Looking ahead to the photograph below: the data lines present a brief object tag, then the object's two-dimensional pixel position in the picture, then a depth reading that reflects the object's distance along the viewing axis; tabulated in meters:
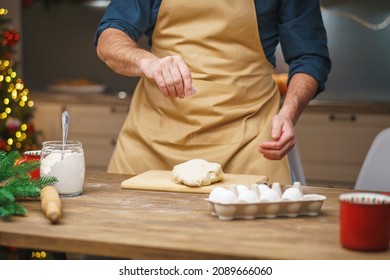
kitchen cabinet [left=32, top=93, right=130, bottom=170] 5.05
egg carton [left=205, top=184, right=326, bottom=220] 1.73
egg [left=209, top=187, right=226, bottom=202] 1.75
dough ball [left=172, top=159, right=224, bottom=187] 1.98
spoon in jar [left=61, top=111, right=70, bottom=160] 1.99
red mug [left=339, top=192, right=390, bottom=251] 1.57
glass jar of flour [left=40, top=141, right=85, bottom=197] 1.92
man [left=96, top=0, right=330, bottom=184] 2.31
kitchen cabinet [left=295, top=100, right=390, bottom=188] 4.56
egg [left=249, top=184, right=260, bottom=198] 1.78
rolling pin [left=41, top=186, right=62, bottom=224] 1.70
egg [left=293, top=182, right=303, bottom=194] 1.82
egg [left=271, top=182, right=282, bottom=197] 1.79
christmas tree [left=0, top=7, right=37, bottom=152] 4.36
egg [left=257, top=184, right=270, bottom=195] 1.78
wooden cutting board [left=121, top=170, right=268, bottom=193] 1.98
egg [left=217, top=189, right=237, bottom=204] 1.73
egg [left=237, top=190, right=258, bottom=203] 1.74
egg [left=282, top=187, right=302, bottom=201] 1.76
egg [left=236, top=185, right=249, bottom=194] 1.77
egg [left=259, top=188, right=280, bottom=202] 1.75
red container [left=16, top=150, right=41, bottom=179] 2.01
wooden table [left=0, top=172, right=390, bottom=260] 1.57
